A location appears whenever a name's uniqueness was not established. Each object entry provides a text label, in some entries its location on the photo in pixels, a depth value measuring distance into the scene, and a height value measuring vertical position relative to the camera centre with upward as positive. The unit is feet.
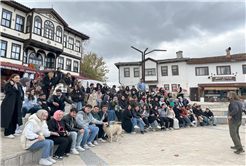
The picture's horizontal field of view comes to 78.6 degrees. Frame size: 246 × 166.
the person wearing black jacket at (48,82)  27.32 +2.38
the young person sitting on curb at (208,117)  36.36 -5.15
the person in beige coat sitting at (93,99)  31.68 -0.79
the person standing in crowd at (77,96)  29.07 -0.14
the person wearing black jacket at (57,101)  21.70 -0.85
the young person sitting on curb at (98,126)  20.11 -4.10
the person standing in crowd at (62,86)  26.93 +1.64
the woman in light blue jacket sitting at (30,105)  20.49 -1.36
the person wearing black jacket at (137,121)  25.95 -4.41
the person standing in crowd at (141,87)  47.85 +2.72
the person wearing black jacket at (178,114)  33.12 -4.11
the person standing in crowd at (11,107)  15.79 -1.28
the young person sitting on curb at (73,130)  15.31 -3.72
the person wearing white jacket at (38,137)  11.99 -3.37
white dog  19.89 -4.57
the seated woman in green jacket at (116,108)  31.61 -2.71
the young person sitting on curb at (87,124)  17.06 -3.38
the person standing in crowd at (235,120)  15.92 -2.70
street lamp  46.84 +10.05
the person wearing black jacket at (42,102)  20.83 -0.95
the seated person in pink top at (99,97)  33.88 -0.50
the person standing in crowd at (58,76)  29.14 +3.95
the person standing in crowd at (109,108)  29.19 -2.73
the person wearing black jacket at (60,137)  13.60 -3.86
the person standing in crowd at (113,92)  39.74 +0.91
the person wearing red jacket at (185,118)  34.23 -5.09
